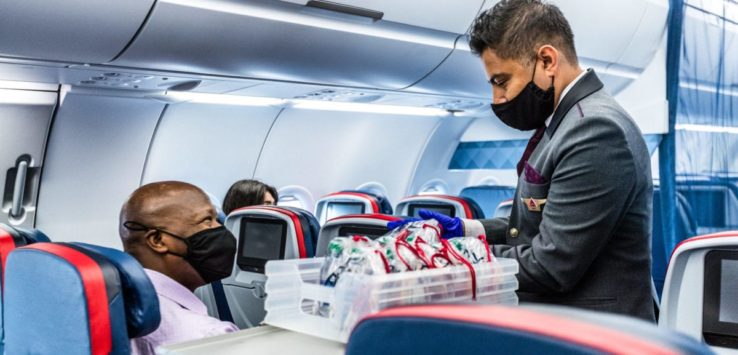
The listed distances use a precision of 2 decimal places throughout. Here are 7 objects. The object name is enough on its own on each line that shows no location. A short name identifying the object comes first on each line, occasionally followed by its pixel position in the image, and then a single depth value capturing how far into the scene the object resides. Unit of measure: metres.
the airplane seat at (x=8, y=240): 2.87
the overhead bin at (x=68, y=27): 3.42
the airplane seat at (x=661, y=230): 6.04
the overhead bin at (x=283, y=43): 4.03
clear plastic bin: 1.31
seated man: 2.48
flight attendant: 1.83
